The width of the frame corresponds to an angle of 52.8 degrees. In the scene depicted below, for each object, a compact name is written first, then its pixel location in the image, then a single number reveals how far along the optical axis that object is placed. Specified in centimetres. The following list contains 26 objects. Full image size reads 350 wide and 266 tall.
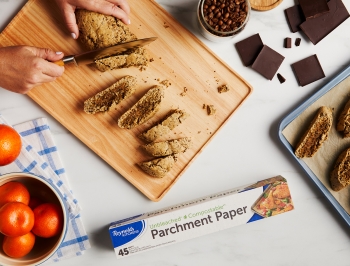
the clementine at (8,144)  159
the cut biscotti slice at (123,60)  175
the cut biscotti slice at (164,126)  181
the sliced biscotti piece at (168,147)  181
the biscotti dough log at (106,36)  170
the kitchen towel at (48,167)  181
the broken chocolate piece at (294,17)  190
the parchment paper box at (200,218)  178
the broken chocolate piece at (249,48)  189
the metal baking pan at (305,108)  191
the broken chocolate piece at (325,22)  189
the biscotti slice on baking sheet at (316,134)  188
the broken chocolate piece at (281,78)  192
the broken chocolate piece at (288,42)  191
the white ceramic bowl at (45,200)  160
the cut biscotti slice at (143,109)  181
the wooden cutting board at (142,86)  179
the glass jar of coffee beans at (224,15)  174
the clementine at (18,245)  156
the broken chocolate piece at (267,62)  188
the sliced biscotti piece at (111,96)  179
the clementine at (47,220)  158
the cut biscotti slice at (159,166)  180
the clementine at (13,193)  156
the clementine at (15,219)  148
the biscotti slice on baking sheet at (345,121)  188
